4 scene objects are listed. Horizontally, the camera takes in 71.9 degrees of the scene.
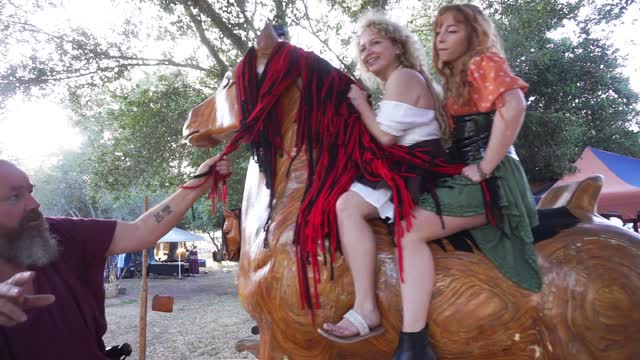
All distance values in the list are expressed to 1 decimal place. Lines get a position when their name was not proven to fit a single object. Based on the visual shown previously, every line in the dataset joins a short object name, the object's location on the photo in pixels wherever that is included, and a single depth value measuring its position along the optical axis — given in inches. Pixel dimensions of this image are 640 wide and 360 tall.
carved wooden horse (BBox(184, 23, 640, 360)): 71.5
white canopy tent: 823.1
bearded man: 73.9
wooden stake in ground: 201.2
